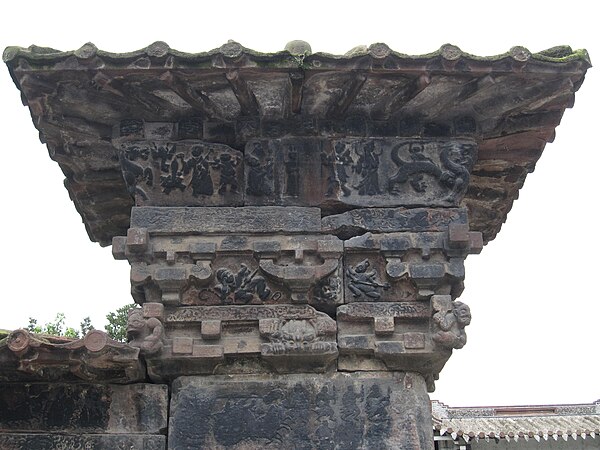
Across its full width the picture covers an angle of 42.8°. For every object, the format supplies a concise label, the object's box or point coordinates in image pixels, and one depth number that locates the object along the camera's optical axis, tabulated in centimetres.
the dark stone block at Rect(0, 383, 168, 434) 499
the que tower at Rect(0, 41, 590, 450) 491
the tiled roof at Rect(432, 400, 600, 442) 1998
